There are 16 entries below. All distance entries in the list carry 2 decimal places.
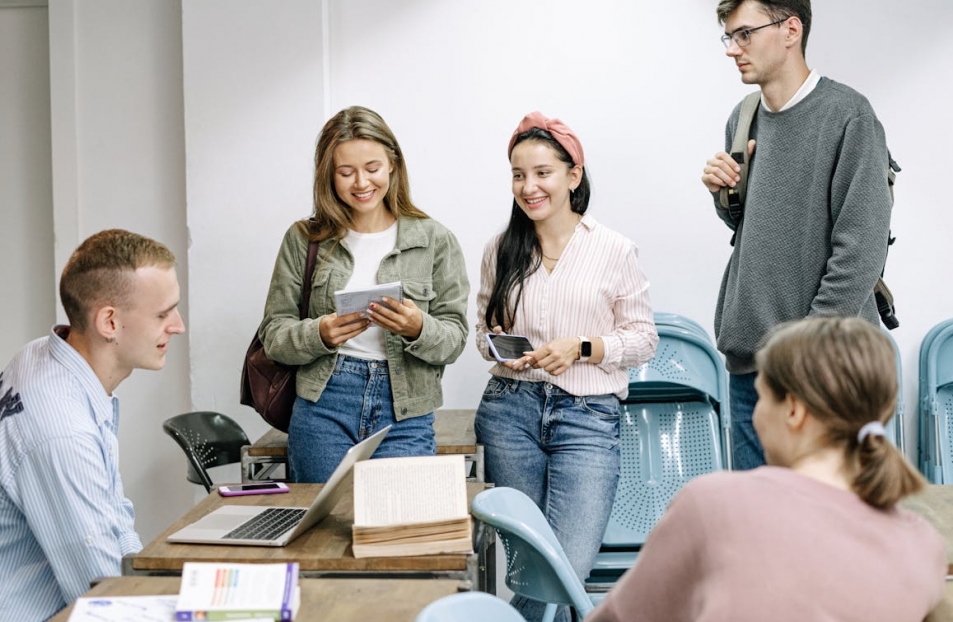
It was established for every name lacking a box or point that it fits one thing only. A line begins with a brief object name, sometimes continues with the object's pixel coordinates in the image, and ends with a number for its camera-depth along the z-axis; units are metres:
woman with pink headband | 3.30
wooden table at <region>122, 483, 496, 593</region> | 2.22
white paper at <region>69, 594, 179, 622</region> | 1.81
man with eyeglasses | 2.90
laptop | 2.30
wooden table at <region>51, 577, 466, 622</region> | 1.89
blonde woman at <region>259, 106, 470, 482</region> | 3.19
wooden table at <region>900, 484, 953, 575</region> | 2.43
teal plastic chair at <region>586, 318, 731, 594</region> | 4.02
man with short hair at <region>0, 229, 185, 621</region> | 2.17
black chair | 3.74
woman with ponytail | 1.43
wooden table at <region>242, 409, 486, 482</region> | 3.52
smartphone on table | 2.77
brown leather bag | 3.36
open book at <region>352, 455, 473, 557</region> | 2.24
